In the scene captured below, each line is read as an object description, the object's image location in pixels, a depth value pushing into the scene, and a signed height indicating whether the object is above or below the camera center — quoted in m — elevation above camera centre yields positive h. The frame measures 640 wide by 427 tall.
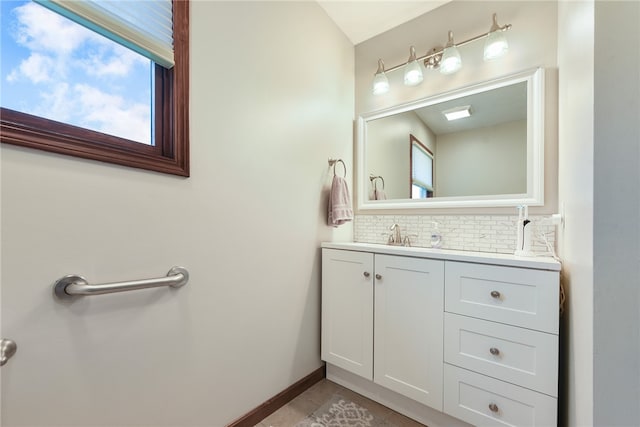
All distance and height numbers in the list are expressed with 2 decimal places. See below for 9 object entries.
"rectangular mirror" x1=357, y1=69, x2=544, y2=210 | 1.41 +0.41
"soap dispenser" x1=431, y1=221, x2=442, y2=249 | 1.61 -0.19
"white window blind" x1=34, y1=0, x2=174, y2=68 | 0.78 +0.64
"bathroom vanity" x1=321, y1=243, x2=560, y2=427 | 1.03 -0.60
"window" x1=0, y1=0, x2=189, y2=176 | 0.79 +0.29
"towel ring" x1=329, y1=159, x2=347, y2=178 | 1.83 +0.35
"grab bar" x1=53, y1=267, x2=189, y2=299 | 0.75 -0.24
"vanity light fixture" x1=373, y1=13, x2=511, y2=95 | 1.47 +1.00
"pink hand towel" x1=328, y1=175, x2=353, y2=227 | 1.70 +0.05
